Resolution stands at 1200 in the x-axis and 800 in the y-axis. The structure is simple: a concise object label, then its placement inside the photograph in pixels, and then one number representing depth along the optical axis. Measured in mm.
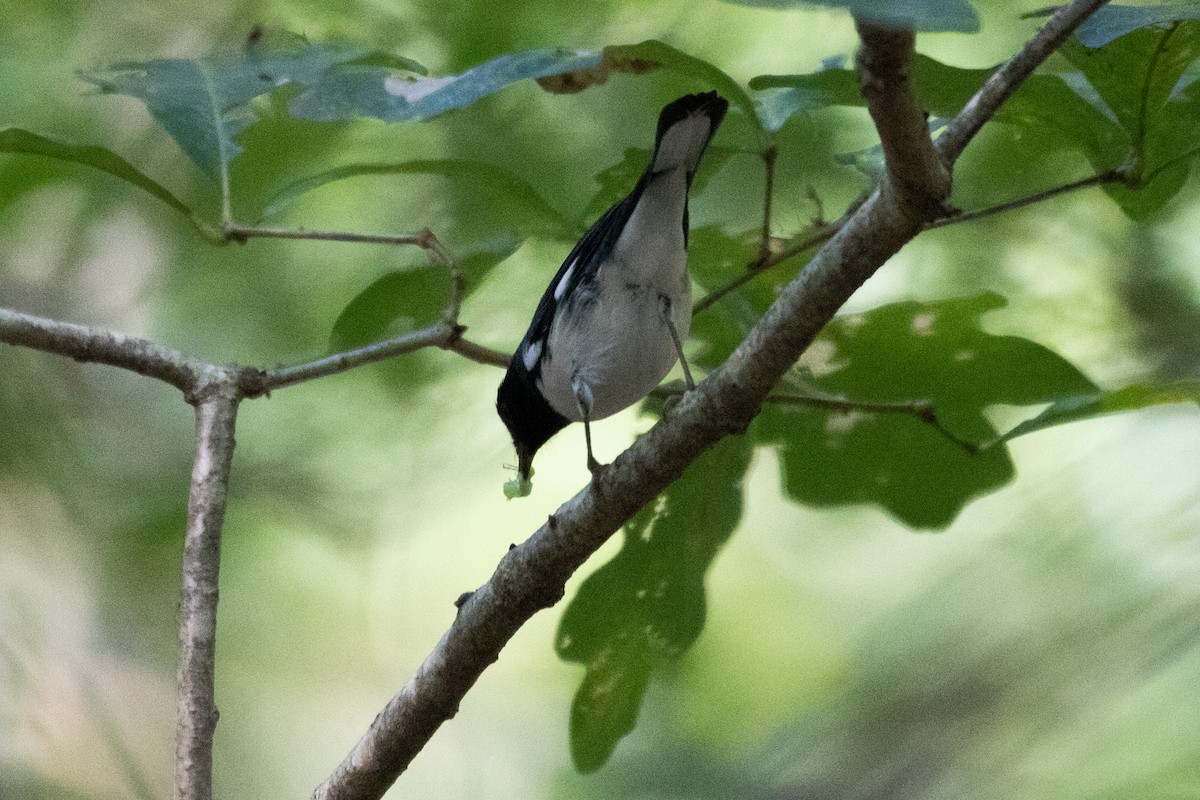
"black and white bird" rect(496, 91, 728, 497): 5418
